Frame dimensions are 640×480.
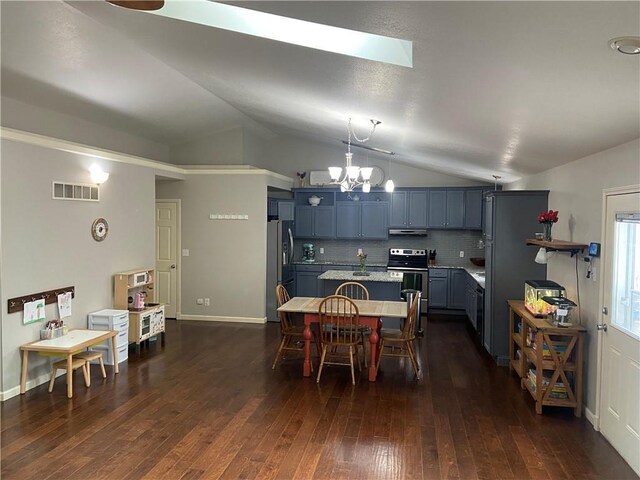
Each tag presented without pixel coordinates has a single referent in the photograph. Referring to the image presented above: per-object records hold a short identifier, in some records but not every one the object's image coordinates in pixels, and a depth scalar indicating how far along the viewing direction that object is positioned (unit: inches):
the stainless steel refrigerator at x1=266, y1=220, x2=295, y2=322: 296.7
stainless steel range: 309.1
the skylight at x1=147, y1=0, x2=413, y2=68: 100.5
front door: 123.0
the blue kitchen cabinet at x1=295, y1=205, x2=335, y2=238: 341.1
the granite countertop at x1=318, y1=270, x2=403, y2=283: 252.2
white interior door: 299.6
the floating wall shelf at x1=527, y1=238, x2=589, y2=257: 152.5
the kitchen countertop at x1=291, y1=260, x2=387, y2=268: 328.4
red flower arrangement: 174.7
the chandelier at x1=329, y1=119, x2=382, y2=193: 199.0
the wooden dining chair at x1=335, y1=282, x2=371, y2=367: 213.8
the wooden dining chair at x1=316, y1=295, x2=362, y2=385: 184.7
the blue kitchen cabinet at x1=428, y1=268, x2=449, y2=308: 317.7
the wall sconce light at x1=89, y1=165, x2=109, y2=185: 204.8
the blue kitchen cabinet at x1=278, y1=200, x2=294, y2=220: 328.5
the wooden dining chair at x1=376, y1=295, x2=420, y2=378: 191.1
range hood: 333.1
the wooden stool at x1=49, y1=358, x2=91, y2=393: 173.6
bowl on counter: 316.7
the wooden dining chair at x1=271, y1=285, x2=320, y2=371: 202.3
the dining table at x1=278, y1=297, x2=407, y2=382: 188.2
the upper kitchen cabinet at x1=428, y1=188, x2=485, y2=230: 321.4
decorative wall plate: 209.0
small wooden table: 167.8
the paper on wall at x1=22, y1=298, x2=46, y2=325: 172.2
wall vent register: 186.7
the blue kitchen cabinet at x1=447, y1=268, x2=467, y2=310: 314.3
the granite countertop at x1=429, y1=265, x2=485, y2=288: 254.5
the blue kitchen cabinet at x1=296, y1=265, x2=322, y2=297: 326.6
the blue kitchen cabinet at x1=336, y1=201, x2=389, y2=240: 335.6
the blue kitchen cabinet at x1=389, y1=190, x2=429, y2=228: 329.1
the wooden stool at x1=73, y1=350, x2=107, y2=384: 180.5
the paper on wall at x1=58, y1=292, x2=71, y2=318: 189.0
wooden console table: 153.5
